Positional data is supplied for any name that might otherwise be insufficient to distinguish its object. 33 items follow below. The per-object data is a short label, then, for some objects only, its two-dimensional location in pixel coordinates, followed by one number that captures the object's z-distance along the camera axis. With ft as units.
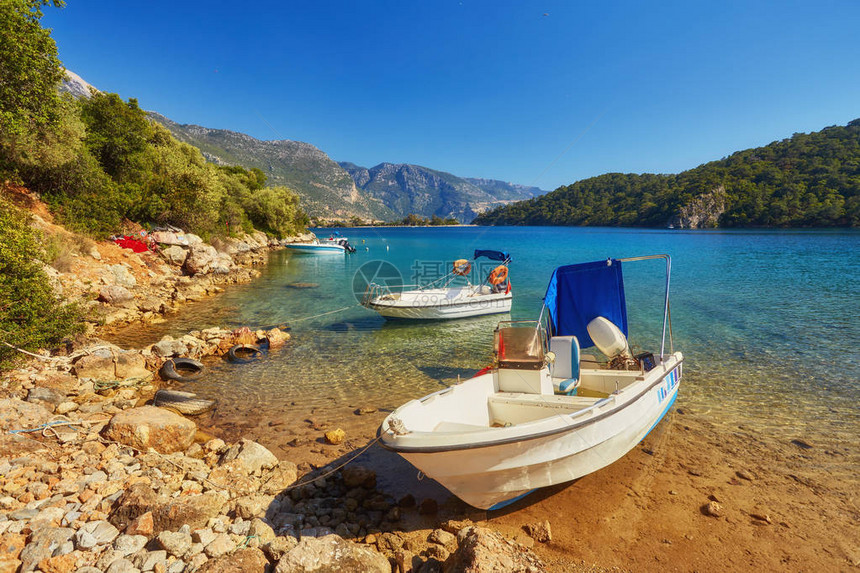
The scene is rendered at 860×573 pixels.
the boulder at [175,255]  74.33
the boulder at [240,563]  11.40
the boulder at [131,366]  30.37
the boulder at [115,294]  47.50
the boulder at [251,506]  14.91
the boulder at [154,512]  13.10
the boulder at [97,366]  28.43
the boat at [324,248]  183.29
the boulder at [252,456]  18.76
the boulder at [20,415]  19.01
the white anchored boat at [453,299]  53.52
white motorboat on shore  14.90
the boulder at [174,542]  12.16
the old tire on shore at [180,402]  26.20
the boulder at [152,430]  19.25
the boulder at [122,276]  54.34
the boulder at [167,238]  77.31
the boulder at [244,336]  41.78
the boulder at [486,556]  11.44
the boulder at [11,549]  11.02
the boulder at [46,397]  23.17
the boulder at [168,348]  35.83
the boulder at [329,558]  11.49
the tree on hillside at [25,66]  39.12
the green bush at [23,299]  25.46
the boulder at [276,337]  42.70
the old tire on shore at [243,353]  38.25
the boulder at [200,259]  77.30
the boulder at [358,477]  18.42
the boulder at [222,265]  83.76
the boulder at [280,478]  17.43
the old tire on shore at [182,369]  32.06
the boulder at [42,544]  11.16
